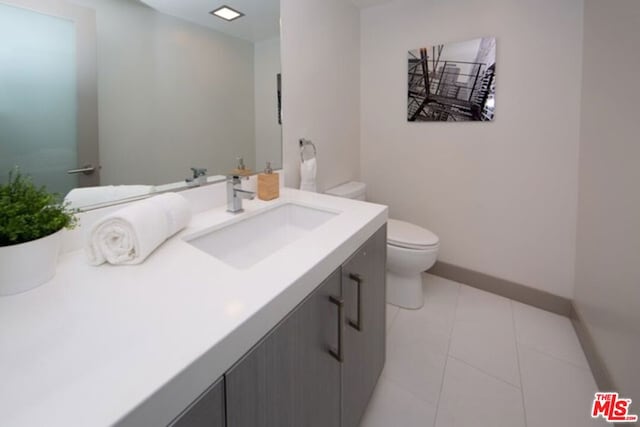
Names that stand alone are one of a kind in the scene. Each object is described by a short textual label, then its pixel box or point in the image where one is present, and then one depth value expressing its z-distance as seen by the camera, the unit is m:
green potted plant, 0.60
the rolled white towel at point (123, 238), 0.75
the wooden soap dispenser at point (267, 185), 1.35
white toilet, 1.82
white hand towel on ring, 1.73
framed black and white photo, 1.93
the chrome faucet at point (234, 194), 1.19
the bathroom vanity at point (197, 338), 0.39
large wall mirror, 0.76
